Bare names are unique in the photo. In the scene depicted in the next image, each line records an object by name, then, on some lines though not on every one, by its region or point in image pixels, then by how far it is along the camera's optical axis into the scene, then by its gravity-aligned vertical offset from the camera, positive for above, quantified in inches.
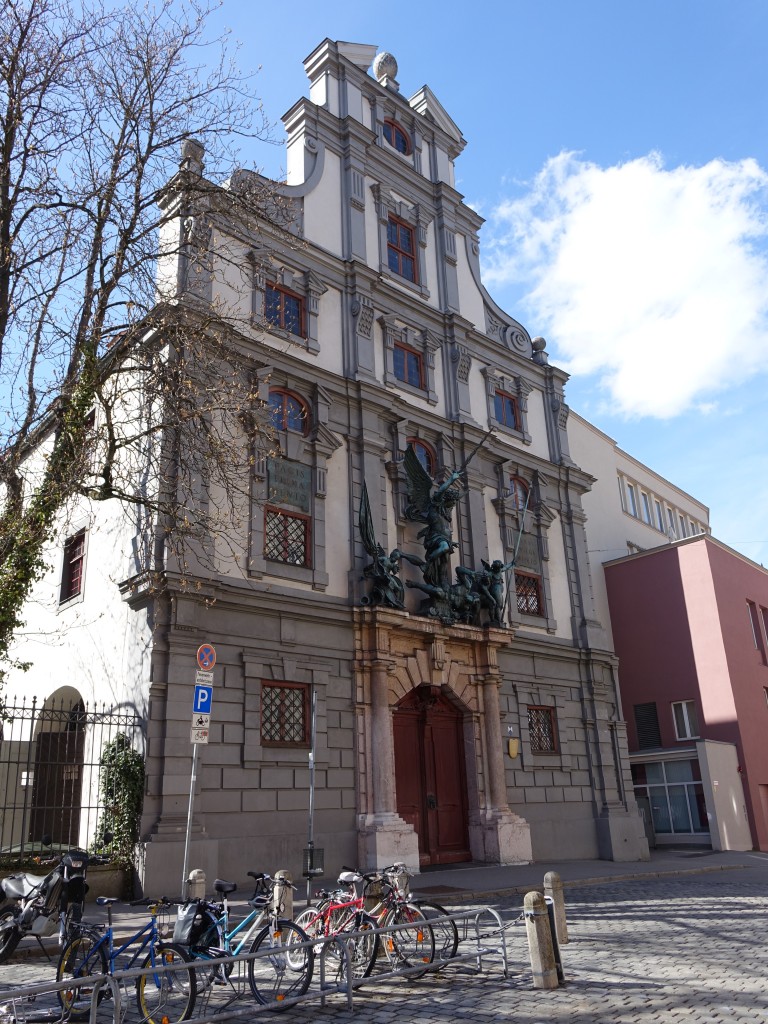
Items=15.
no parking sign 471.8 +94.7
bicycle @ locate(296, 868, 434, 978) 346.6 -32.3
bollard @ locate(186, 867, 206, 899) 427.8 -16.9
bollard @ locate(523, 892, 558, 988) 327.6 -39.1
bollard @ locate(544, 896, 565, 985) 337.1 -37.4
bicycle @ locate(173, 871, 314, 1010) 311.0 -34.3
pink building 1111.0 +177.6
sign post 454.3 +68.8
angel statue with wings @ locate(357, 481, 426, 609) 779.4 +223.1
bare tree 545.0 +319.7
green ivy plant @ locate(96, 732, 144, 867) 585.9 +33.3
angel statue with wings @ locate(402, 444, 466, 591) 845.2 +294.8
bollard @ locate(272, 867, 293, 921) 398.4 -25.1
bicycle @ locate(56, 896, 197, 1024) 277.7 -37.7
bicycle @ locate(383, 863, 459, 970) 360.8 -36.9
